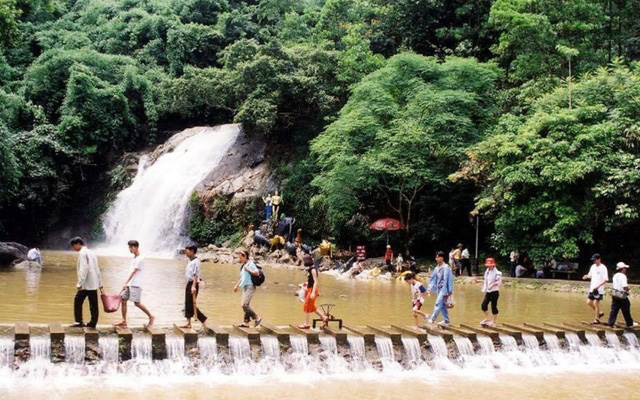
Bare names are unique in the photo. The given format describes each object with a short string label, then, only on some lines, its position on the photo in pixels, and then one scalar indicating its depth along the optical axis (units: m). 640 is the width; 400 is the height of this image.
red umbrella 27.91
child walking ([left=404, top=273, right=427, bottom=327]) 12.20
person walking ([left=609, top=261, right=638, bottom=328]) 13.16
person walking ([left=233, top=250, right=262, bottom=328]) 11.23
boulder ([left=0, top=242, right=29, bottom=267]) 22.88
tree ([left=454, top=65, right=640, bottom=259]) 22.22
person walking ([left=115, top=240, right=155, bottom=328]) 10.38
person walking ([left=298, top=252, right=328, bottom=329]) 11.29
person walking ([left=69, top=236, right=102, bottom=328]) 10.06
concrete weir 9.55
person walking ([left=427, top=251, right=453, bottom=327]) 12.21
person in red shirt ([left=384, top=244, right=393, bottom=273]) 26.07
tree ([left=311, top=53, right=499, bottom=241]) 27.17
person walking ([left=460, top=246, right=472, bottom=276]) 25.11
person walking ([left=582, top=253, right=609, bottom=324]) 13.40
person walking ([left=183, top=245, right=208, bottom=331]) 10.77
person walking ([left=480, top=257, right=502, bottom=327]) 12.80
